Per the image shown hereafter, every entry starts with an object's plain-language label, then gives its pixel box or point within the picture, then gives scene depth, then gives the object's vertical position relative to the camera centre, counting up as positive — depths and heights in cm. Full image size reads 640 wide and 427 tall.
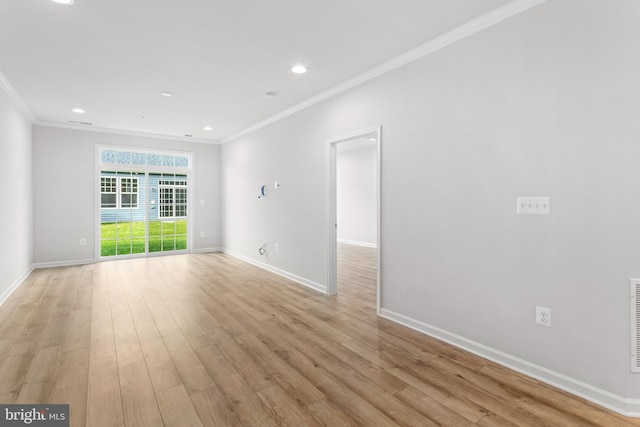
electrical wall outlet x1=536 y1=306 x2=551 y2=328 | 214 -75
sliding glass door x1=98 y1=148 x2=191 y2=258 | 645 +17
